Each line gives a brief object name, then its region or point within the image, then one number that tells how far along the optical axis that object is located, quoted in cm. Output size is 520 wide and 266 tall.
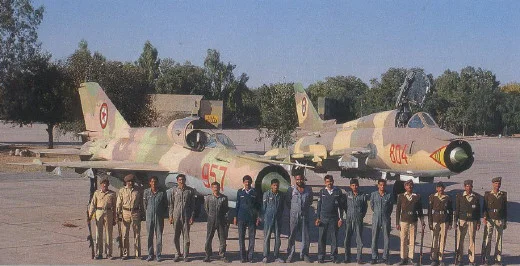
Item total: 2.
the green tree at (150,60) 12125
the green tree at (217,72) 12169
